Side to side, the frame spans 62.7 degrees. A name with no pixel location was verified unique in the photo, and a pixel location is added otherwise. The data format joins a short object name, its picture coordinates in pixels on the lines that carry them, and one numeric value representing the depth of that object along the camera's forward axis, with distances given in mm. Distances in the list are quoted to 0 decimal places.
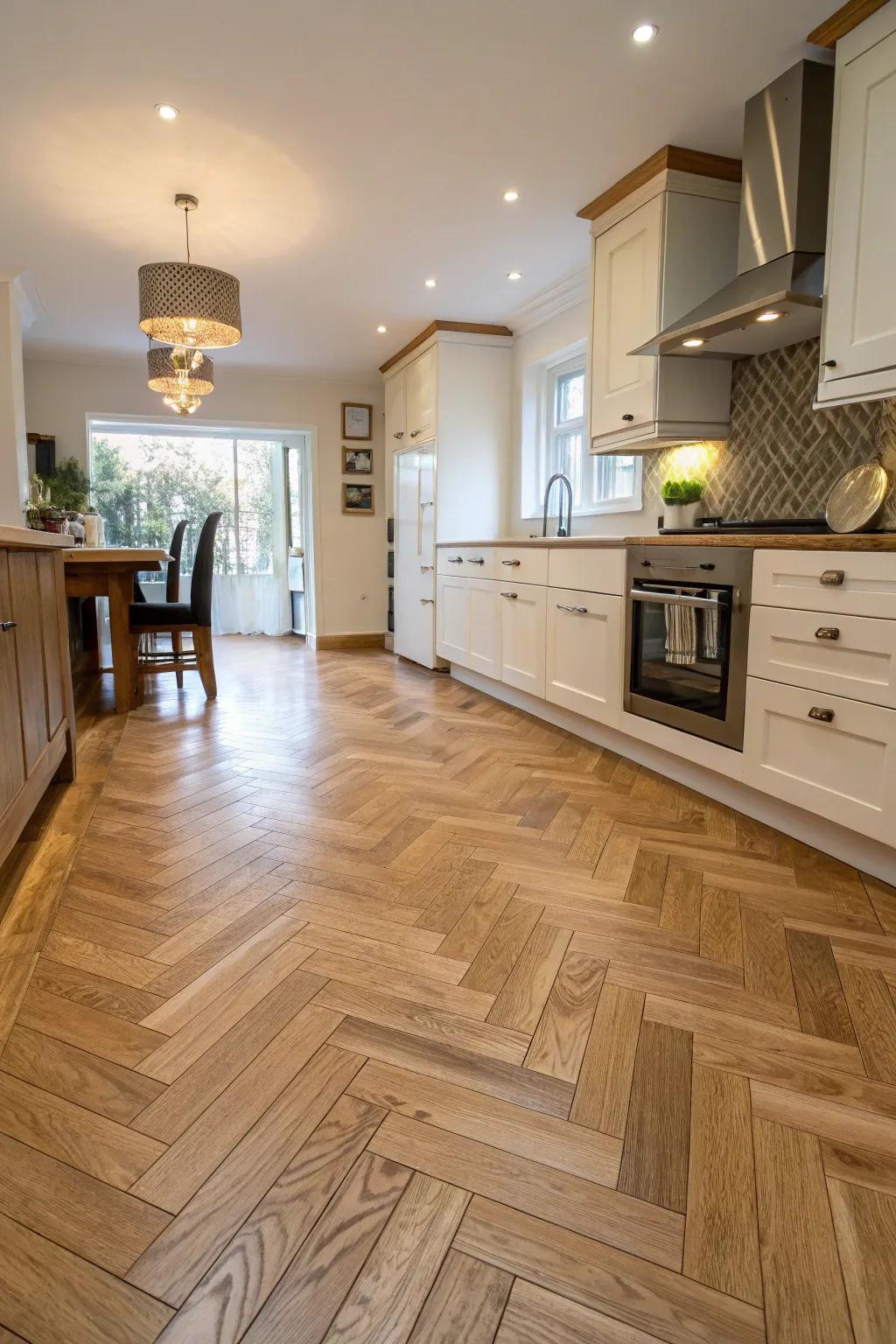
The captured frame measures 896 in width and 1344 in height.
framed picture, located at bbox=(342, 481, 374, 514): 6402
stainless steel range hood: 2260
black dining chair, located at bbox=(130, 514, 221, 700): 4043
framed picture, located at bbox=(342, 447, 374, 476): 6391
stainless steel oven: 2262
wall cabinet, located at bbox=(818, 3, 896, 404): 1958
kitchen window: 3854
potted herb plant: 3088
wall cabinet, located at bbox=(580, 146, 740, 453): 2834
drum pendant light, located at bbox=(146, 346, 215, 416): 3807
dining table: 3732
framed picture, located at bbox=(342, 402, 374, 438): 6375
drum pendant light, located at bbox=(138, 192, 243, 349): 2926
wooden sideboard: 1711
